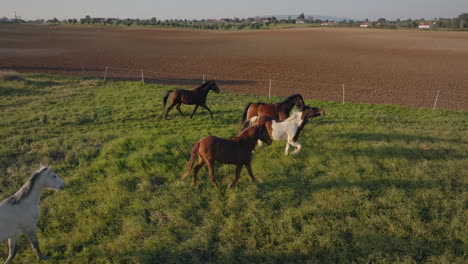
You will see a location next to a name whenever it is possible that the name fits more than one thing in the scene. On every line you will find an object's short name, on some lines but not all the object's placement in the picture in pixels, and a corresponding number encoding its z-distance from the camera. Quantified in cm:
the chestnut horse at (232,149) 658
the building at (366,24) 12810
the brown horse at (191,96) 1238
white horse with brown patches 845
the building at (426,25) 11394
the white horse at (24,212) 475
